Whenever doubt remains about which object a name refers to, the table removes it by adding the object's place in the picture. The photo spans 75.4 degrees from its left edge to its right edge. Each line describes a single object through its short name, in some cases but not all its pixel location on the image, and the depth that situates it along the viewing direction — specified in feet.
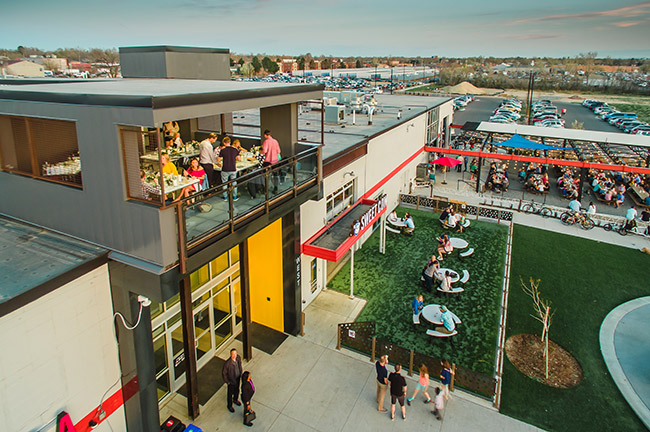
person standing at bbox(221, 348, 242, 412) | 34.42
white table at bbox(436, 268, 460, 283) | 55.91
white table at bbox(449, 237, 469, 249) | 66.54
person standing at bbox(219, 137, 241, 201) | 33.06
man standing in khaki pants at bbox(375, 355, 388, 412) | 35.12
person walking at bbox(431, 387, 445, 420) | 34.91
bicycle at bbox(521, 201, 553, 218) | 85.56
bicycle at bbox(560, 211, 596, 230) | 78.84
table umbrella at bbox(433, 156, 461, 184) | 99.87
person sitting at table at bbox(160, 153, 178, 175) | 27.86
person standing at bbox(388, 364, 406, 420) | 34.55
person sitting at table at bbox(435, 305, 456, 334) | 44.96
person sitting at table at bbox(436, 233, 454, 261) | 64.03
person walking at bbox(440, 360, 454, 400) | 35.90
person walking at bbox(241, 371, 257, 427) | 33.71
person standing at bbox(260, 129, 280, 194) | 37.19
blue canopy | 100.58
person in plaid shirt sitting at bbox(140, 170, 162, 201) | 24.33
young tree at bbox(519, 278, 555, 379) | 43.53
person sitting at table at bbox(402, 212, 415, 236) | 72.49
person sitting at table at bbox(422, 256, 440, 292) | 55.11
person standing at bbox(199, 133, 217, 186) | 33.12
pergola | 94.73
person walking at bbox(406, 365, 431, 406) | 36.04
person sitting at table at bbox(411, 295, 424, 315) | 47.90
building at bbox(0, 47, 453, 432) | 24.30
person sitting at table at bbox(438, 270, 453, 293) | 53.93
